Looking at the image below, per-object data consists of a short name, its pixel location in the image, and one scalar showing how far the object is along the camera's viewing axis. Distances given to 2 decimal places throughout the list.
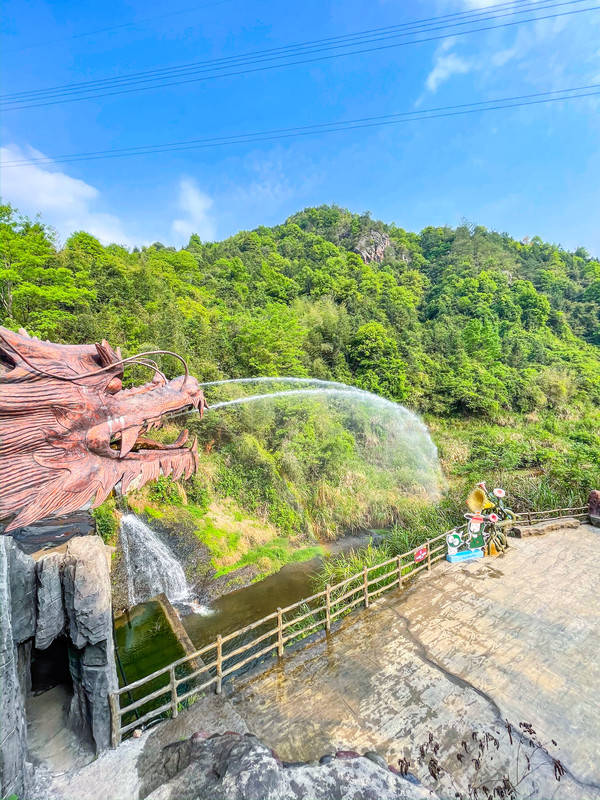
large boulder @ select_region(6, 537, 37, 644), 3.43
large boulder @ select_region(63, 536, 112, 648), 3.72
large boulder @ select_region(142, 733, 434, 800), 3.04
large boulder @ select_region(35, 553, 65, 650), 3.64
